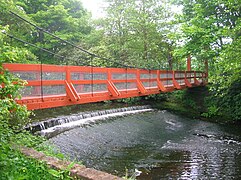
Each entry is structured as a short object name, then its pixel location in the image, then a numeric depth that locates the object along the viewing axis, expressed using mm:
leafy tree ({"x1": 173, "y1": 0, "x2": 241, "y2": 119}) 9466
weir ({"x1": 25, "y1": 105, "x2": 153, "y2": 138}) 6669
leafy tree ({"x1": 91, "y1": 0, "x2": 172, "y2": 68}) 14227
